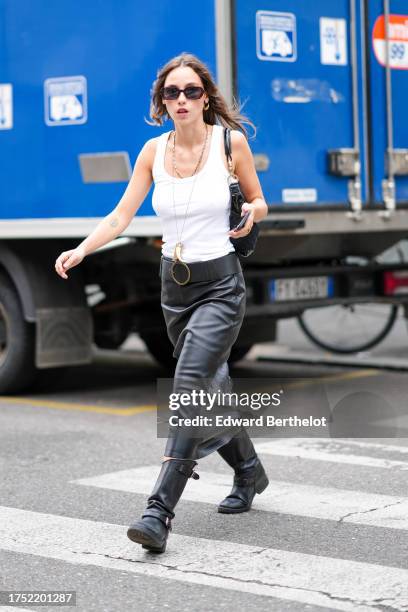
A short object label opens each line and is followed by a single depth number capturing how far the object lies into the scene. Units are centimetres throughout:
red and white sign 1646
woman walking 956
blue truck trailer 1536
